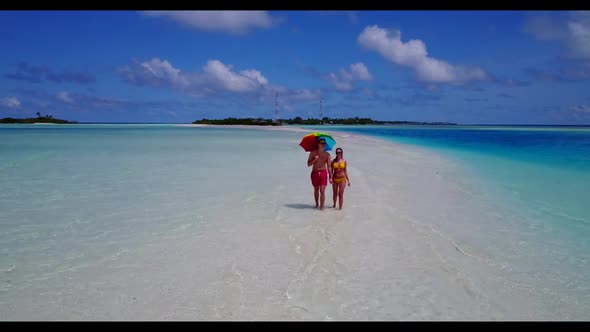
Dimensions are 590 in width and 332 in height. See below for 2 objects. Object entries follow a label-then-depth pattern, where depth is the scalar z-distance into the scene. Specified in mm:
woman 7324
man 7371
